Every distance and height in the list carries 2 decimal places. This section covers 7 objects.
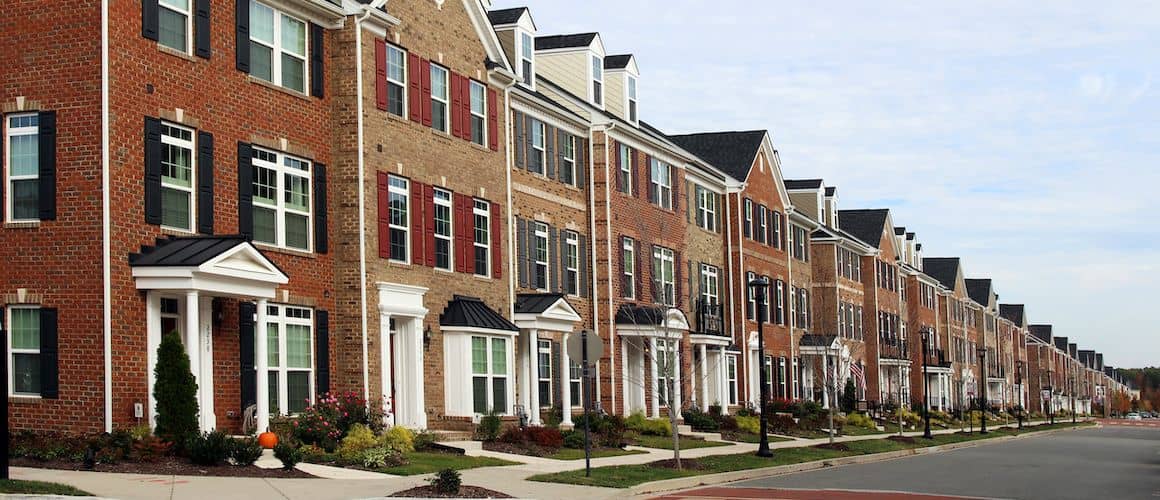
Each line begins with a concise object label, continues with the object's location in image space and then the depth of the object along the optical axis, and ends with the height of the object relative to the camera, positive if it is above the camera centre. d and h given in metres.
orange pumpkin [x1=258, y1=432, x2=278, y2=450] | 24.45 -1.54
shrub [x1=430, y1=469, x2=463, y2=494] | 19.98 -1.92
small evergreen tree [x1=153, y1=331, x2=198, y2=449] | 22.67 -0.65
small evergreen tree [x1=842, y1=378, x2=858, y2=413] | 65.31 -2.76
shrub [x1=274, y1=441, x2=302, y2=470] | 22.31 -1.65
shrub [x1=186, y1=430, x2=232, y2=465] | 22.00 -1.50
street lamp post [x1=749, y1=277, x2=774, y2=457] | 33.72 -0.23
